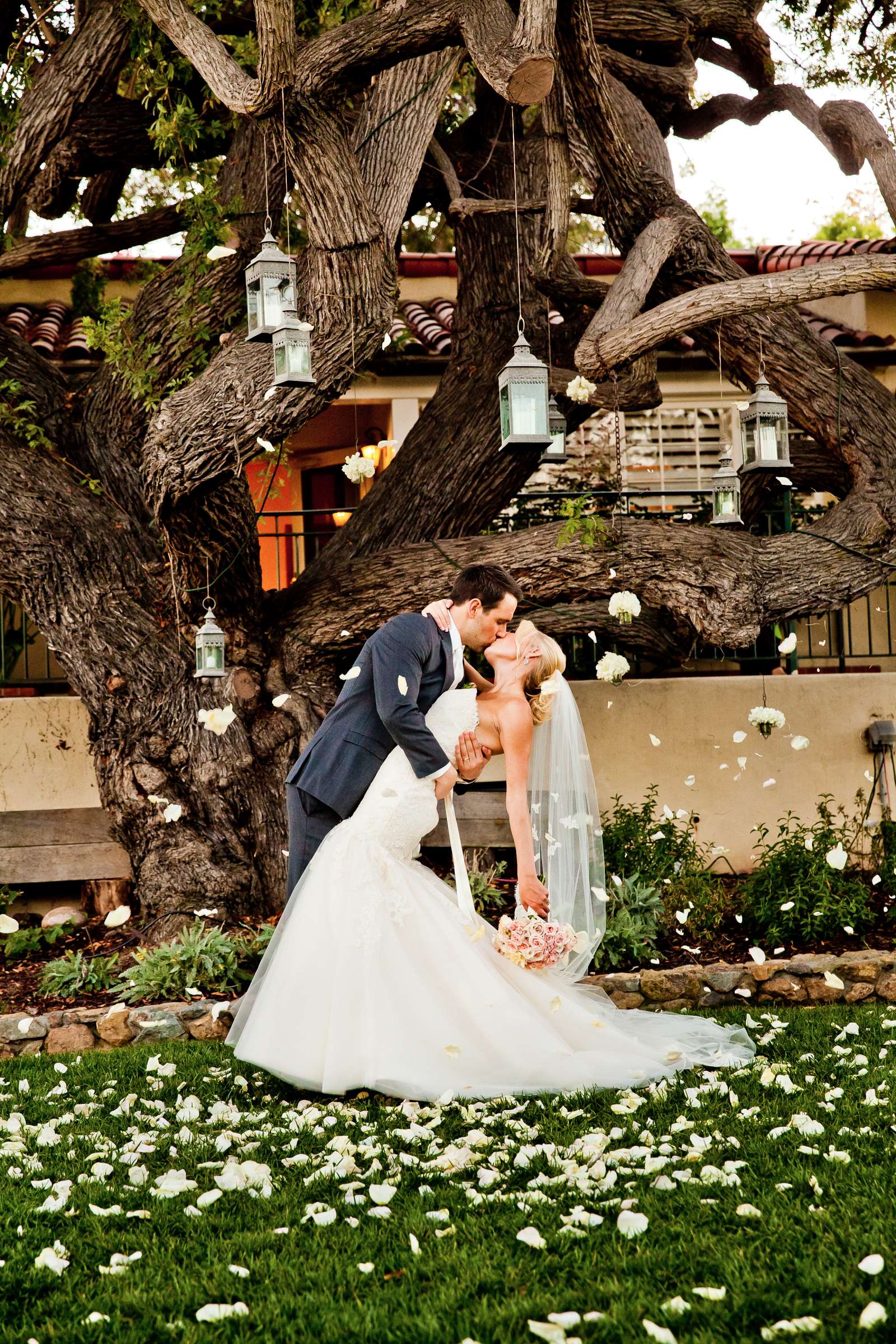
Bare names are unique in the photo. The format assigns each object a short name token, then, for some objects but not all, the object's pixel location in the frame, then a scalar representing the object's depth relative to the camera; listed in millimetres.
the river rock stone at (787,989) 6879
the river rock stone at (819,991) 6895
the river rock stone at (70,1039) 6434
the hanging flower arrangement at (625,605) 7059
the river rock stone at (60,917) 8172
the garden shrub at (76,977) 6945
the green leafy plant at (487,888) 7445
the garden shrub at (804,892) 7293
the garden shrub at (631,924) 6988
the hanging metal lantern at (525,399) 6082
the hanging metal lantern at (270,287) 5688
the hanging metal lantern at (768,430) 6719
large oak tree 6613
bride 5016
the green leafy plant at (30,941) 7809
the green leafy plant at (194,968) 6641
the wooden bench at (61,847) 8445
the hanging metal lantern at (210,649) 6801
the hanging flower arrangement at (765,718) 7730
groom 5234
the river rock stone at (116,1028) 6406
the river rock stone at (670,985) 6750
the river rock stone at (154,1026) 6414
